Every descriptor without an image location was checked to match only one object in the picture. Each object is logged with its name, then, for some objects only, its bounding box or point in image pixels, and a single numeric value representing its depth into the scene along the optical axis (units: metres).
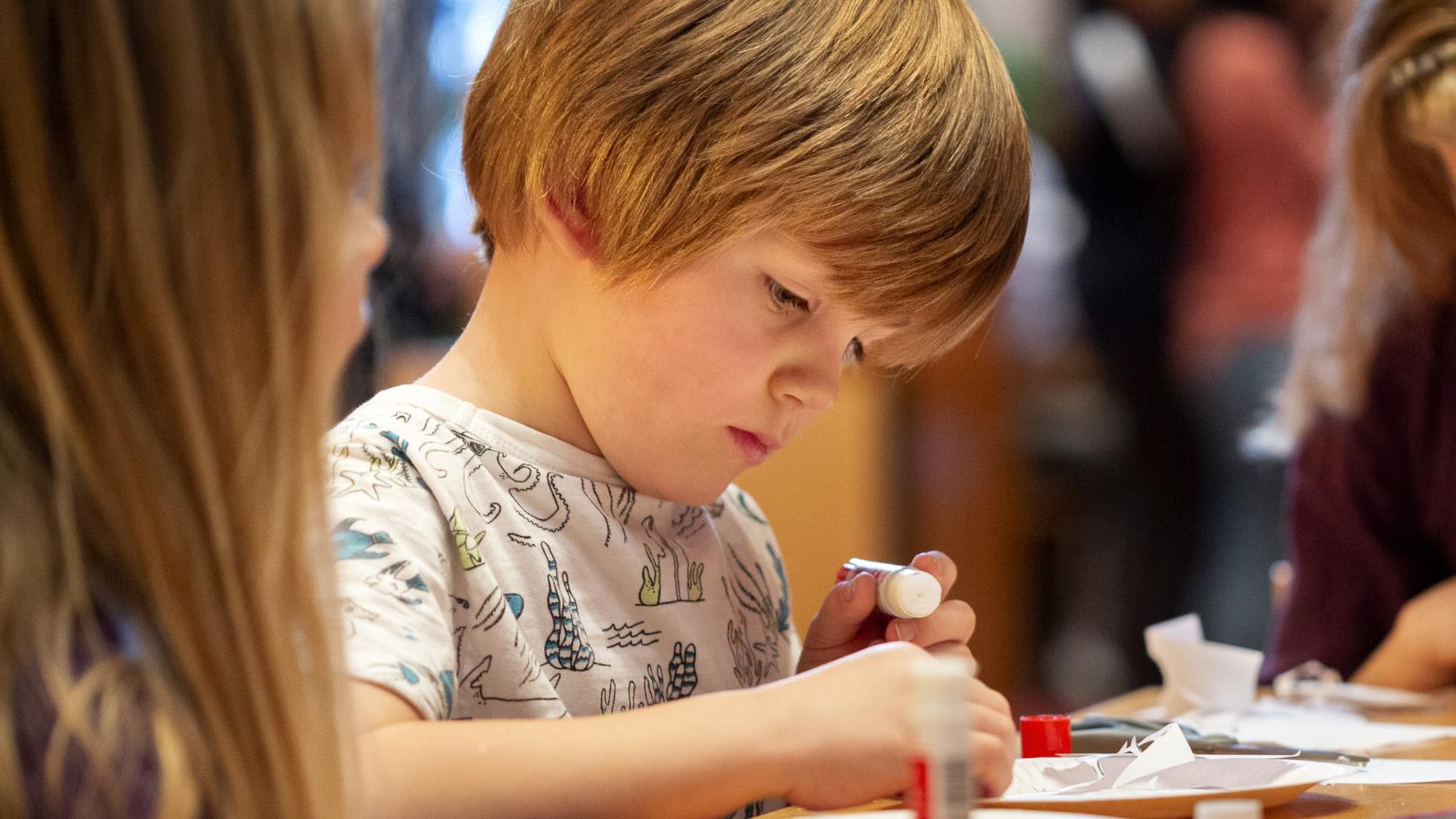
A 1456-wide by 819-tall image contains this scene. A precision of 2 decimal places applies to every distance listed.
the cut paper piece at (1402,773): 1.56
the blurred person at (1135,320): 3.89
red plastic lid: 1.59
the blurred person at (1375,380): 1.91
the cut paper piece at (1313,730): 1.66
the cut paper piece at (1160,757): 1.53
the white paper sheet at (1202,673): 1.76
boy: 1.57
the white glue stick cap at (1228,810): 1.42
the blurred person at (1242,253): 3.42
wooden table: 1.51
